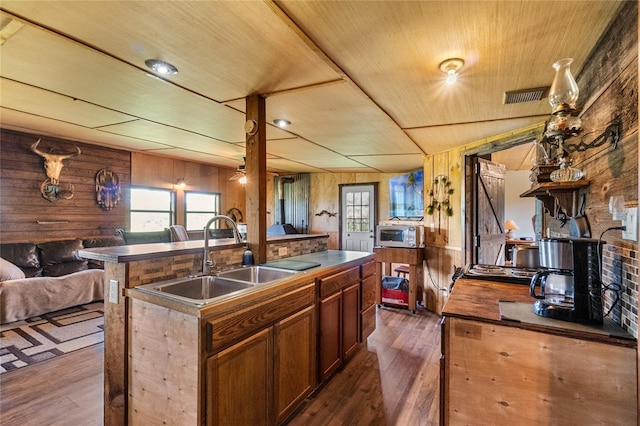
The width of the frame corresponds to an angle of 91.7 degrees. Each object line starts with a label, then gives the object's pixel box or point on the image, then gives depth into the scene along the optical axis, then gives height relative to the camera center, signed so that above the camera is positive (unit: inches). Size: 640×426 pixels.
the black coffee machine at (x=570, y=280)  52.1 -12.0
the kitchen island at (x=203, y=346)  57.7 -27.8
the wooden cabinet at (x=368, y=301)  121.5 -34.7
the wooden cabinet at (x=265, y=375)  59.5 -35.6
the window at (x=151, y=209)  221.6 +5.4
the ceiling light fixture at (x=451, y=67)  70.8 +35.0
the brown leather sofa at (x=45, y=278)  141.3 -31.1
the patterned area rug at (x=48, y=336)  111.5 -49.5
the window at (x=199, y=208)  252.8 +7.0
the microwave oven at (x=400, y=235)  175.2 -11.5
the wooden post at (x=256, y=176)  98.3 +12.9
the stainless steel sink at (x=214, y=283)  69.7 -17.1
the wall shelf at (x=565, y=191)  64.6 +5.6
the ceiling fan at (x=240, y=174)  179.3 +24.6
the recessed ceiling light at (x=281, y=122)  122.0 +37.6
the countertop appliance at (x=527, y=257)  103.1 -14.1
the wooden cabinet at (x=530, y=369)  47.1 -25.7
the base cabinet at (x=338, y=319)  94.7 -34.5
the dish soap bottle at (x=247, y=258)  97.3 -13.2
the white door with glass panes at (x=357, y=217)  269.3 -1.1
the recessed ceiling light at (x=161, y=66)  76.7 +38.1
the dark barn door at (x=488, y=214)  149.9 +0.8
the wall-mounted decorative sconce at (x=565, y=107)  59.2 +21.1
